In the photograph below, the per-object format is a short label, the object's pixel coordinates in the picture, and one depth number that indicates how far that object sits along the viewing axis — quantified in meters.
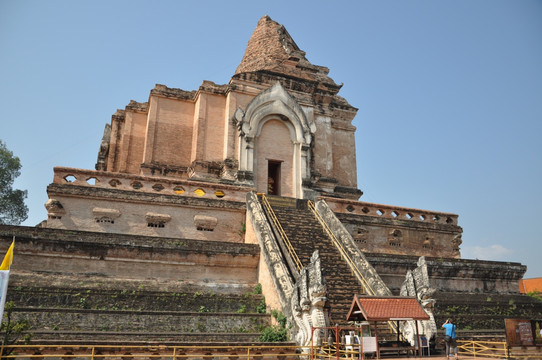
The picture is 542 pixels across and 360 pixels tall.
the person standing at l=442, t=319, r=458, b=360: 10.68
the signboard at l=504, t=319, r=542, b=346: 10.45
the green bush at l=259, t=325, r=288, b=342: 11.48
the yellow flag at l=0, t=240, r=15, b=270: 9.03
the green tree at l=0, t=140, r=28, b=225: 29.34
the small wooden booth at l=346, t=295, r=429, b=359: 9.98
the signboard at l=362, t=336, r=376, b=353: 9.94
